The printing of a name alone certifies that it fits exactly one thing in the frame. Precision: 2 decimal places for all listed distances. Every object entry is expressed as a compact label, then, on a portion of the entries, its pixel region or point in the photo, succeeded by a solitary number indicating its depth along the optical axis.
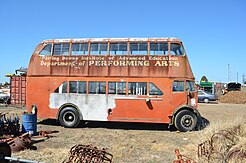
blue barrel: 10.34
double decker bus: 11.83
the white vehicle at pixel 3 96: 24.96
